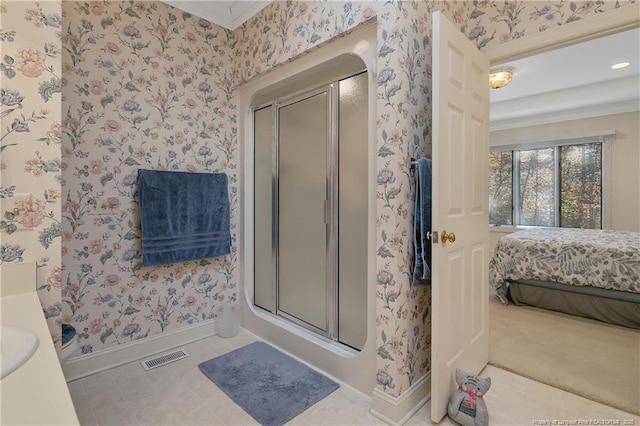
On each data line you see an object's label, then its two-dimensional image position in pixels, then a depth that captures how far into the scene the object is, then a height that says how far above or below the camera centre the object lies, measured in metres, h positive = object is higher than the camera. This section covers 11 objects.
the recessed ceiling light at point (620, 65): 3.62 +1.60
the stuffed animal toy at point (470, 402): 1.61 -0.96
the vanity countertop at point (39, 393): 0.56 -0.35
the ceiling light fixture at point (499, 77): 3.49 +1.42
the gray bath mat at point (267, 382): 1.80 -1.07
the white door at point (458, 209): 1.61 +0.00
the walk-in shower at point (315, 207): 2.03 +0.03
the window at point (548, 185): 4.89 +0.39
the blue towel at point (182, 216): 2.33 -0.03
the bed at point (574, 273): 2.91 -0.62
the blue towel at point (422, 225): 1.68 -0.08
